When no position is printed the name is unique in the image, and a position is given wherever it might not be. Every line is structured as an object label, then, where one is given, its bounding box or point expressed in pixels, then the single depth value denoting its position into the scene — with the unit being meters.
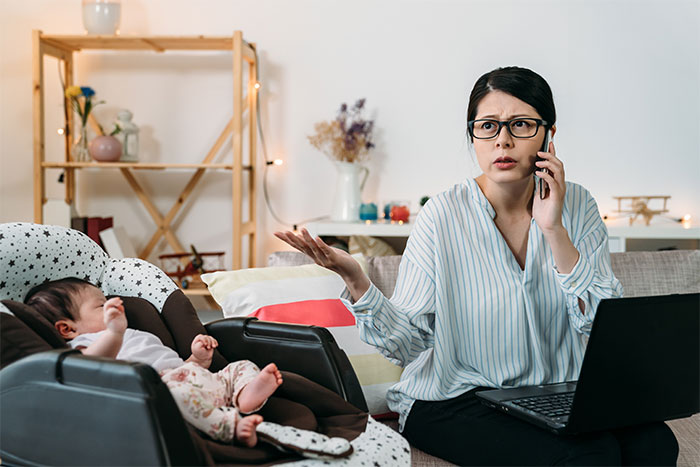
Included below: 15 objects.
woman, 1.42
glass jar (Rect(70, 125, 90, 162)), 3.13
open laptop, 1.11
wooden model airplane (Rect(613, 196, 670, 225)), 2.99
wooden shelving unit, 3.01
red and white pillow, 1.69
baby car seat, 0.92
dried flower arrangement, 3.10
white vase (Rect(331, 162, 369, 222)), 3.07
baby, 1.06
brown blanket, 1.02
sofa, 1.91
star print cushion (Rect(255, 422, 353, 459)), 1.04
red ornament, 2.98
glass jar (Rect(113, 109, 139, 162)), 3.15
